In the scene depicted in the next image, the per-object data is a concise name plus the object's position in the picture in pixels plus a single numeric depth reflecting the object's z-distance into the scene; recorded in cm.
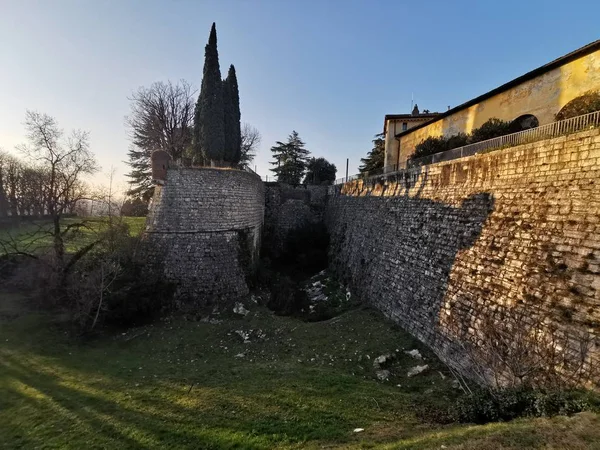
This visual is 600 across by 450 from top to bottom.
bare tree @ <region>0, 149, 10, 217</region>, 2679
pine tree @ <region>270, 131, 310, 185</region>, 3853
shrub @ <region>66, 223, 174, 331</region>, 1220
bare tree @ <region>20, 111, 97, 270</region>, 1432
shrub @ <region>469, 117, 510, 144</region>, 1277
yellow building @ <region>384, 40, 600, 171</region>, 1015
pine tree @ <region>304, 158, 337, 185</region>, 3425
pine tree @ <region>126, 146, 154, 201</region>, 3050
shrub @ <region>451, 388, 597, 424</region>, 469
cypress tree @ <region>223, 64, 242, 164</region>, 2033
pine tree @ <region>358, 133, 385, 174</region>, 3125
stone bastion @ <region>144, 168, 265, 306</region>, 1458
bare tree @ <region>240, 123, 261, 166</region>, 3981
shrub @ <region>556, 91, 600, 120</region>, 828
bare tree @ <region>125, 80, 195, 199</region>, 2567
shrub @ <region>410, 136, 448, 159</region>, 1610
